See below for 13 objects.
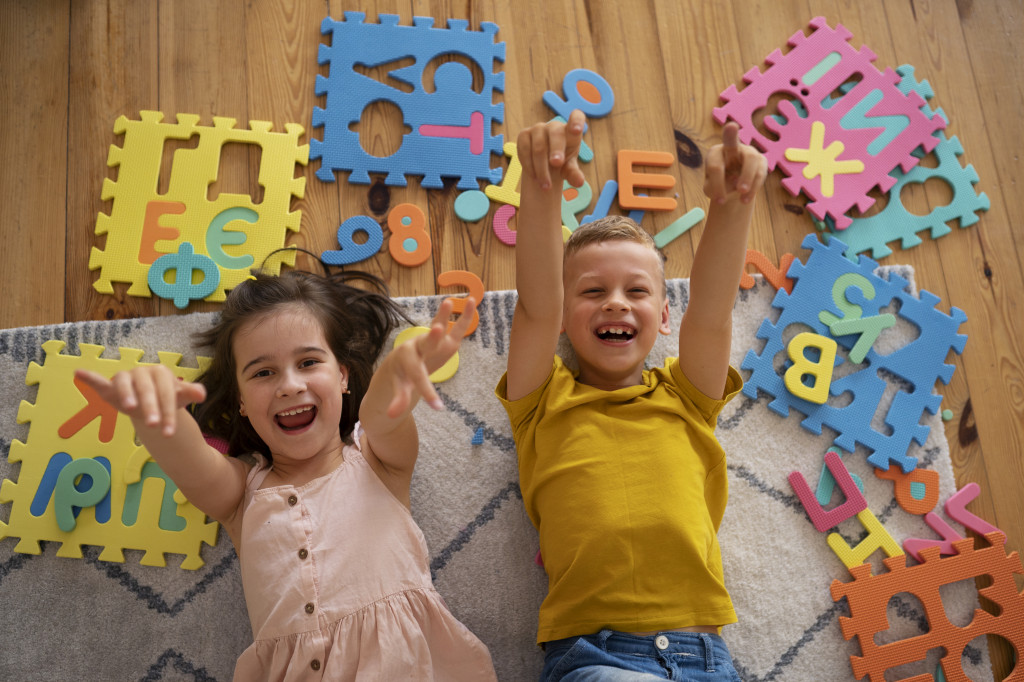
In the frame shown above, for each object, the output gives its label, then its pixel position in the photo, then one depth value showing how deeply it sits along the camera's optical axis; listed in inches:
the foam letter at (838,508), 50.7
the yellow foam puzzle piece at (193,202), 51.6
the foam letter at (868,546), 50.2
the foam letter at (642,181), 55.9
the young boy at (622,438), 41.2
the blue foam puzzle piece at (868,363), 52.6
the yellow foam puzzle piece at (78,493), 46.9
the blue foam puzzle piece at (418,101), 54.8
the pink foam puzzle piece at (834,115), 57.9
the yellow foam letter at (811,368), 52.6
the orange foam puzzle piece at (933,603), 48.6
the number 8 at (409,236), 53.5
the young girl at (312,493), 39.9
